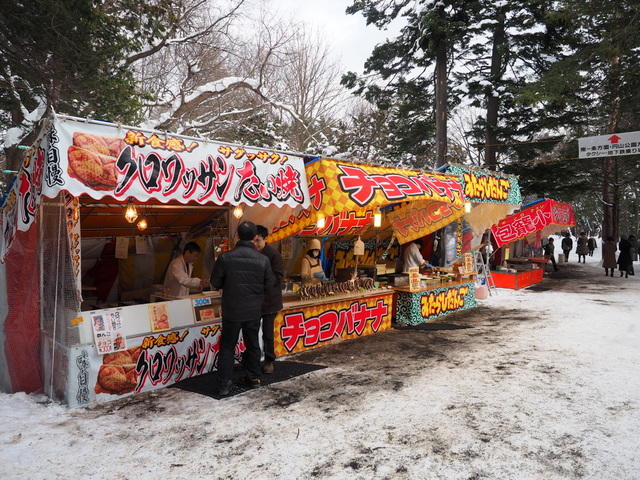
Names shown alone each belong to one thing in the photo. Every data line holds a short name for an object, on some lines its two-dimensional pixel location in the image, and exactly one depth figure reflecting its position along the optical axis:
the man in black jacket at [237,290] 5.21
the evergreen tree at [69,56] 8.00
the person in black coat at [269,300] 5.95
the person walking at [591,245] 30.38
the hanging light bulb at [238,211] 7.43
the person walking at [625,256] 18.36
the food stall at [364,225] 6.89
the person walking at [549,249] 23.40
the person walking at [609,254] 19.22
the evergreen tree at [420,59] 16.59
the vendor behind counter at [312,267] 8.59
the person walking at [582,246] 26.77
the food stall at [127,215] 4.56
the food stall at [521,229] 15.34
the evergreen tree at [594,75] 14.10
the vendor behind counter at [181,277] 7.04
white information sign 15.30
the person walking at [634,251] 18.66
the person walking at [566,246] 26.50
